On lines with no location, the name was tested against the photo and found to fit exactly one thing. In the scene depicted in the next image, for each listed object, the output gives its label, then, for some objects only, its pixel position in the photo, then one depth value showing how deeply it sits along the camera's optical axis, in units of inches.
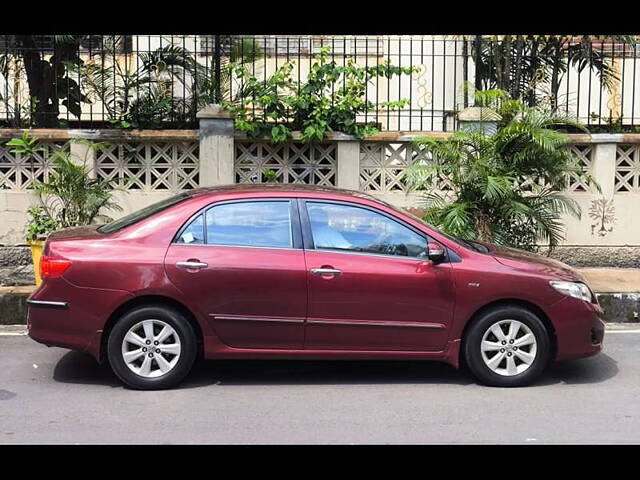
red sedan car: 256.7
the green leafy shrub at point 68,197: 378.6
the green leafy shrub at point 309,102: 416.2
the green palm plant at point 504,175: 359.3
